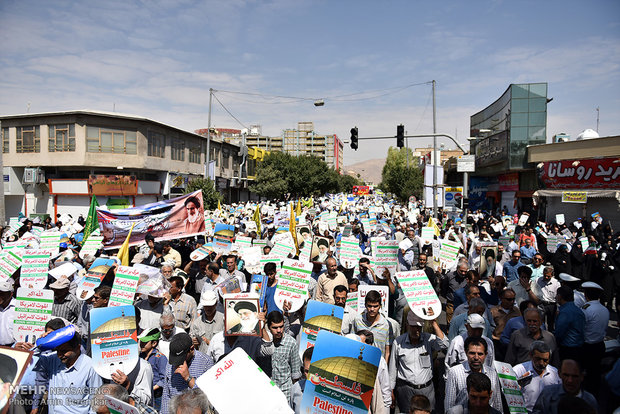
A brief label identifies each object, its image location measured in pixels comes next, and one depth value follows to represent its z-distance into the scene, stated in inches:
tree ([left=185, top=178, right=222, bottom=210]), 1075.3
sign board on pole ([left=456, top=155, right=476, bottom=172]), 636.1
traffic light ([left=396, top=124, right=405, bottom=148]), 719.7
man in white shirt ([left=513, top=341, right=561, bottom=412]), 160.6
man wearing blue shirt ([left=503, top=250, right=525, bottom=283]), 348.2
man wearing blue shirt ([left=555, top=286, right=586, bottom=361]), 217.5
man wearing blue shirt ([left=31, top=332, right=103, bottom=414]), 152.5
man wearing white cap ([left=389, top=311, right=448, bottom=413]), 180.5
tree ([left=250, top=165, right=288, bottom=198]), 1955.0
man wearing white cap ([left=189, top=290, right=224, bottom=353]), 213.3
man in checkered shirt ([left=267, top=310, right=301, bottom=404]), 173.0
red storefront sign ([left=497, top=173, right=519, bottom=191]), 1392.7
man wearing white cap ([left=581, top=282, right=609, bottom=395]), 218.2
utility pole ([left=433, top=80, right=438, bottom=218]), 908.5
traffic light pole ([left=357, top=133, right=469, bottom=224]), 671.6
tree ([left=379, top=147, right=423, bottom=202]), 1961.1
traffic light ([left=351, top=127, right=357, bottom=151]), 714.8
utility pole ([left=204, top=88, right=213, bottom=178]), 1079.5
